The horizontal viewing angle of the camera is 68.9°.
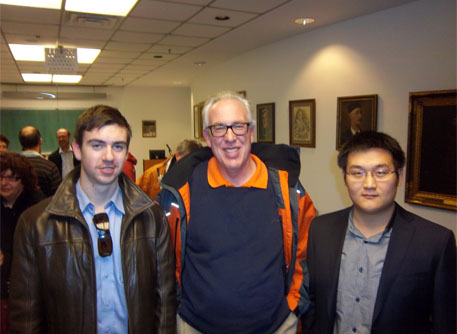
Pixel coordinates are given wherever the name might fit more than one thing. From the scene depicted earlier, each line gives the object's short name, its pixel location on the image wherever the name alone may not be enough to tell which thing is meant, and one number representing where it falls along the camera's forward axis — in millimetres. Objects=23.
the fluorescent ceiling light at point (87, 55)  5074
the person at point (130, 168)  3788
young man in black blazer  1243
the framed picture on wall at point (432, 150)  2766
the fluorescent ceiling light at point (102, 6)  3137
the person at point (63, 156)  4688
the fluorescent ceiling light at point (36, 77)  7297
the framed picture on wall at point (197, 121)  8336
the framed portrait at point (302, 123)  4203
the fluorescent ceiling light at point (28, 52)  4770
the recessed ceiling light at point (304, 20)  3607
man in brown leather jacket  1236
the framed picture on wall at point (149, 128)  9784
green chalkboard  8734
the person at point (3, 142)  3393
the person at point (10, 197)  1794
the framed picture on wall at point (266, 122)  5012
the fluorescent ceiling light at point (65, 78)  7595
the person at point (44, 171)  2918
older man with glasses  1453
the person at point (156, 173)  3326
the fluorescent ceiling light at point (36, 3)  3039
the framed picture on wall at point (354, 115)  3410
